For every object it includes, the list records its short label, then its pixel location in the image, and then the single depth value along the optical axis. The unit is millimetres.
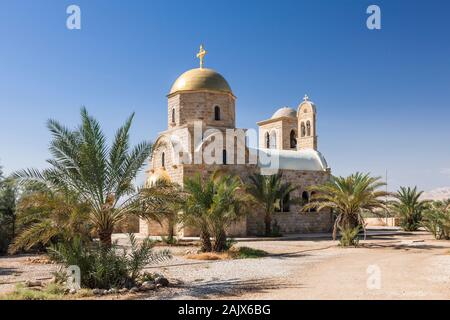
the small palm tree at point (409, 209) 28328
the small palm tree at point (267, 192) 23625
